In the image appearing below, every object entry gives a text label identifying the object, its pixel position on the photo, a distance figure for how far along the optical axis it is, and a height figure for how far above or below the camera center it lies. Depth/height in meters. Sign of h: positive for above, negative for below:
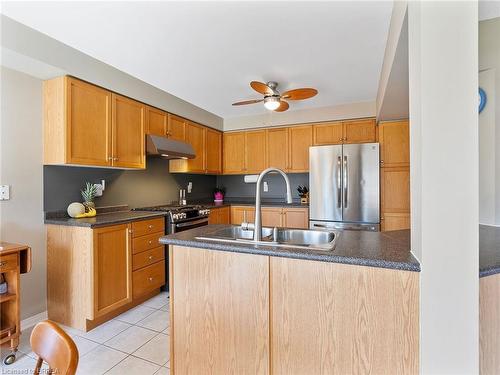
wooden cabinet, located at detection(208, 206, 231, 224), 3.94 -0.43
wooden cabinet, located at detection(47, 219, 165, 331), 2.25 -0.76
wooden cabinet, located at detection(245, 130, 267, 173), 4.51 +0.63
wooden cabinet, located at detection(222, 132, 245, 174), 4.68 +0.63
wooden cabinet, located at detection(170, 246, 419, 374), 1.10 -0.62
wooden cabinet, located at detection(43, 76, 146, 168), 2.32 +0.62
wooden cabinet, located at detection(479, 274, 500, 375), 1.11 -0.59
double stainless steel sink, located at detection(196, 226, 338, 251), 1.70 -0.32
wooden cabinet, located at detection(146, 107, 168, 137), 3.20 +0.85
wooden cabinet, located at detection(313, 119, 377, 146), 3.81 +0.82
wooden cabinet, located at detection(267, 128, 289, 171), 4.34 +0.67
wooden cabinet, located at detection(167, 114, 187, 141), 3.55 +0.85
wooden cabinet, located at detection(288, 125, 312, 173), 4.19 +0.64
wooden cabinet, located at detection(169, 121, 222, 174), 3.90 +0.60
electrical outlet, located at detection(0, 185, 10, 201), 2.16 -0.02
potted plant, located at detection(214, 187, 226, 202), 4.82 -0.10
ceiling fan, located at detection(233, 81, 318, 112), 2.50 +0.94
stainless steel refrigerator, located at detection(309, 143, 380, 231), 3.38 +0.00
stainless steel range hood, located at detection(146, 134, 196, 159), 3.11 +0.51
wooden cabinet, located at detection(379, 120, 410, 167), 3.41 +0.56
